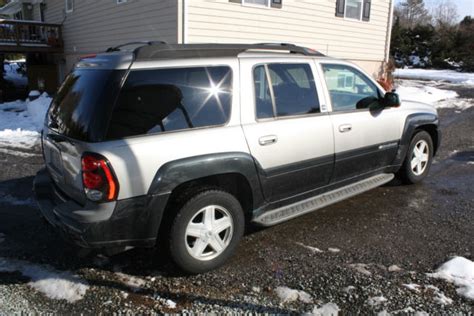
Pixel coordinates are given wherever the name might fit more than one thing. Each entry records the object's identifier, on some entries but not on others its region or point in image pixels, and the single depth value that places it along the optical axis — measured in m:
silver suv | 3.06
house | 10.00
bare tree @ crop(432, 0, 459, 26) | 72.53
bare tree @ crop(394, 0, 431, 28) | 64.10
